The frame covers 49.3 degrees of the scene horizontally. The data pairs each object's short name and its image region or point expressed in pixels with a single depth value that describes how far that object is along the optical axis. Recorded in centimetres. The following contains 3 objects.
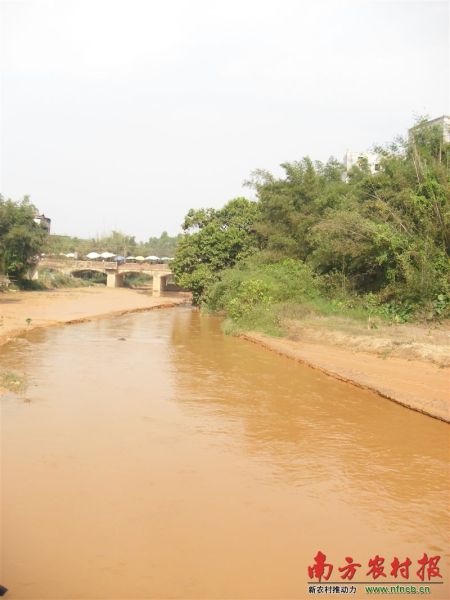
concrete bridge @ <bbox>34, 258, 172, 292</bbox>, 5647
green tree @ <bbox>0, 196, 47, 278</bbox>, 3544
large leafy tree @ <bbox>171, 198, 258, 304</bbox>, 2653
